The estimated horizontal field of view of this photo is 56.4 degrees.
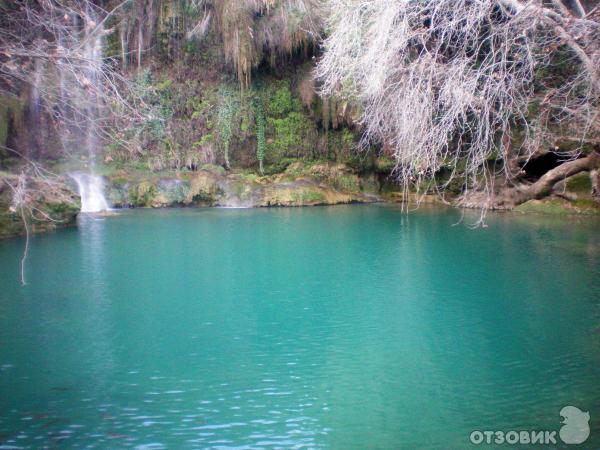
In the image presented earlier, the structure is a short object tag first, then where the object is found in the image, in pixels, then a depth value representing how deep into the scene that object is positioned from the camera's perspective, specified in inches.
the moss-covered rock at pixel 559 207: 575.5
